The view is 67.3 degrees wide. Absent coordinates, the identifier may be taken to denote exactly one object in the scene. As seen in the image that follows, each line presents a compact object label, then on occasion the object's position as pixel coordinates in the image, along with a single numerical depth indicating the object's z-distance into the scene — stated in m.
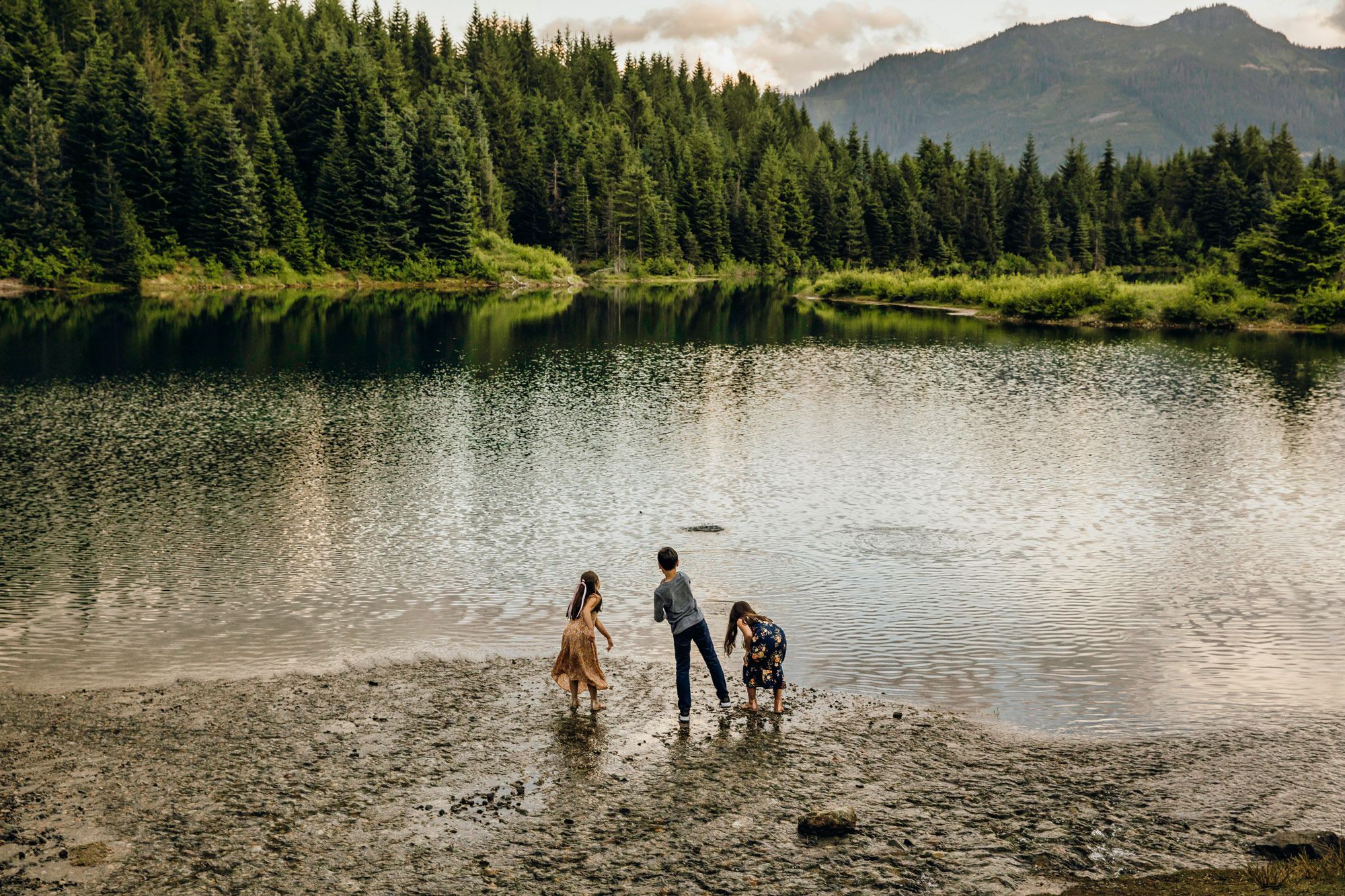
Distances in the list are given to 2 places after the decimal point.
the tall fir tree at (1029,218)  166.88
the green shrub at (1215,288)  78.31
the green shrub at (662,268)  165.25
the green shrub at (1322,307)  73.00
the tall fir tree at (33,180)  100.75
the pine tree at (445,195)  128.88
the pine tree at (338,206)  124.31
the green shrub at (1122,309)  80.25
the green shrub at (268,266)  115.88
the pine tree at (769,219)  185.00
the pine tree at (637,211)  162.50
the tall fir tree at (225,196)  112.12
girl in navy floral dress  12.66
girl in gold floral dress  12.67
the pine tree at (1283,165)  153.00
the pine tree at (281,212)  119.06
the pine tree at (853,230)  176.12
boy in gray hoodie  12.88
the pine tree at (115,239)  103.25
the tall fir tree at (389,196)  126.69
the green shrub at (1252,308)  76.38
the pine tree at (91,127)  110.75
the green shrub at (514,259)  134.38
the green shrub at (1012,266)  154.62
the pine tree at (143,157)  111.25
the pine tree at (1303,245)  74.31
